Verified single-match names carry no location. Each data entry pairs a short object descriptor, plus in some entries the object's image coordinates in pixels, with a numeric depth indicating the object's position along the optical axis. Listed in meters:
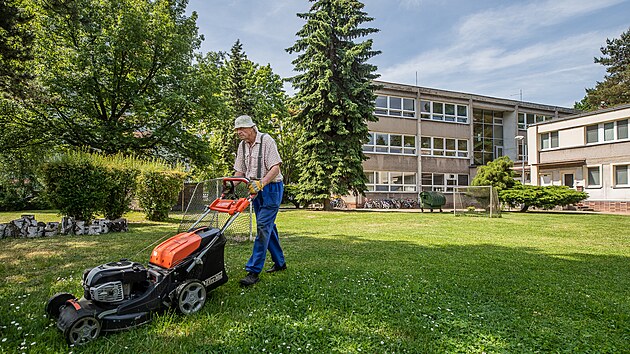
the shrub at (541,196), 20.05
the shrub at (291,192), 21.71
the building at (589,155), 23.22
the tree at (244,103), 25.02
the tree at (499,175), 22.48
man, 4.16
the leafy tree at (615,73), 39.03
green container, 21.30
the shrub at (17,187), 19.02
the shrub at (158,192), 12.45
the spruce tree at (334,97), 19.75
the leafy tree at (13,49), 6.49
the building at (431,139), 28.38
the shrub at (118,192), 10.58
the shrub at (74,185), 9.59
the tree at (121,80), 15.11
